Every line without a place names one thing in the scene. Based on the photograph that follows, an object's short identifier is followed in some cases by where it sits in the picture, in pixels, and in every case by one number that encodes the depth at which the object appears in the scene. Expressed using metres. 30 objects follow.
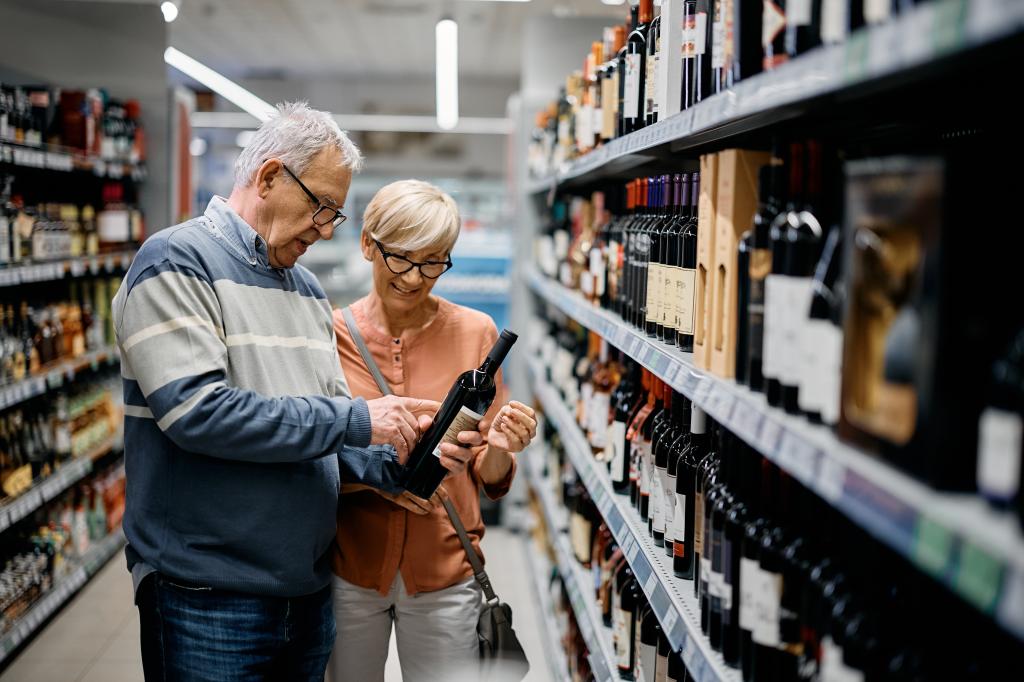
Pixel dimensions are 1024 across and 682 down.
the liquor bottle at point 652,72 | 2.14
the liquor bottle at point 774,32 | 1.30
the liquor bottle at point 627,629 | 2.32
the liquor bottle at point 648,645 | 2.12
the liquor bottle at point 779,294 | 1.21
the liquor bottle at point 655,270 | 2.08
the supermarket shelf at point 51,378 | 3.46
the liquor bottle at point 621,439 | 2.52
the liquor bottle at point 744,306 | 1.41
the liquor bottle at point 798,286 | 1.18
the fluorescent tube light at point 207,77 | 5.88
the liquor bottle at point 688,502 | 1.90
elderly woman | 2.11
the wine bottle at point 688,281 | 1.84
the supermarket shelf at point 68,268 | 3.50
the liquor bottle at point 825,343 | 1.09
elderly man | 1.69
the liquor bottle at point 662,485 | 2.03
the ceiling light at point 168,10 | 5.04
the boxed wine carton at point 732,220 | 1.48
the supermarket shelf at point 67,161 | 3.49
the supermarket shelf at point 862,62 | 0.72
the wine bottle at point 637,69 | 2.37
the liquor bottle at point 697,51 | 1.72
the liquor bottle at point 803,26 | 1.21
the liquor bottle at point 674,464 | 1.97
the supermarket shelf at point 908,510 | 0.71
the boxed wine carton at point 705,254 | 1.60
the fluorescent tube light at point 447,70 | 6.32
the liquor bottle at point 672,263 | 1.96
